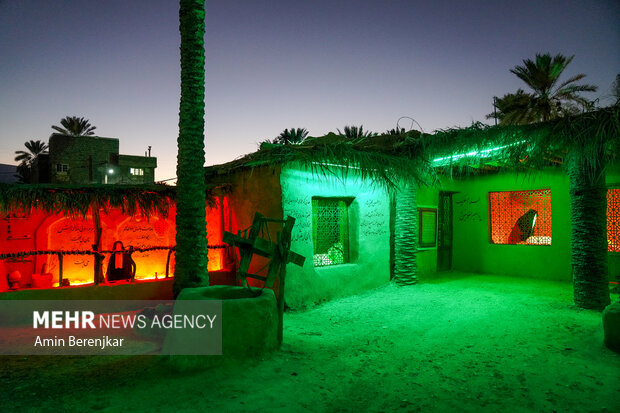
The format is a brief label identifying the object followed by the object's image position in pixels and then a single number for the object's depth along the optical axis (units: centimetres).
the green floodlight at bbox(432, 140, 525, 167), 740
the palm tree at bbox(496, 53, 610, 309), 672
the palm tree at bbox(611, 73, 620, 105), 564
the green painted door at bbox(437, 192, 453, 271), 1235
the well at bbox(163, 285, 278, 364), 429
